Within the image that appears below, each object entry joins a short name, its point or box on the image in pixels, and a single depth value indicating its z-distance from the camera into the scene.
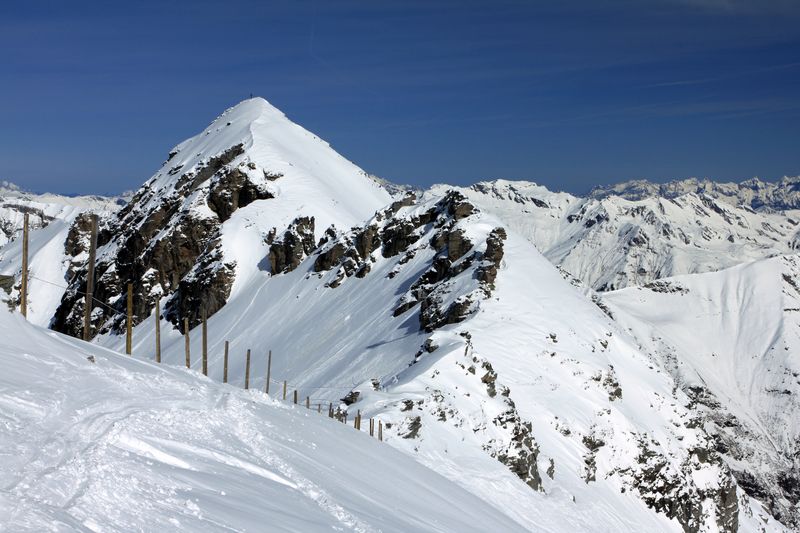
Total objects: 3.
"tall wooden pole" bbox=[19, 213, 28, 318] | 22.33
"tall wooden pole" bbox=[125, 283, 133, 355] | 28.33
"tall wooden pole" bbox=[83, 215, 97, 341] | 27.34
